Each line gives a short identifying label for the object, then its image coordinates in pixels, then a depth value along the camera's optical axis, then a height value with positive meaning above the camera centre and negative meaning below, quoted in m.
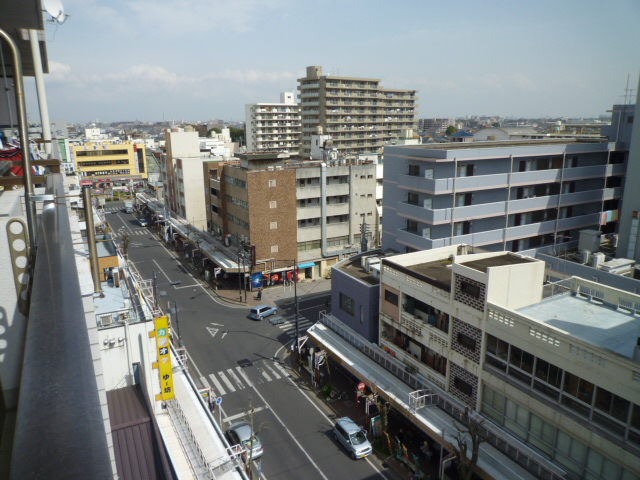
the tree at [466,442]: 17.81 -12.03
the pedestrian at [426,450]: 22.11 -14.63
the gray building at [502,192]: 33.56 -4.30
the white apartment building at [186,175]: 64.59 -5.29
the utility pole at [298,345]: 31.48 -13.91
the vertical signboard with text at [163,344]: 16.80 -7.30
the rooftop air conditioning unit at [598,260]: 30.12 -7.85
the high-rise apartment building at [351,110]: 96.94 +5.46
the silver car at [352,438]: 22.81 -14.73
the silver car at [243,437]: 22.59 -14.59
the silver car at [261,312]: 39.28 -14.53
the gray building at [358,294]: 27.56 -9.45
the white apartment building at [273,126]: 117.00 +2.54
